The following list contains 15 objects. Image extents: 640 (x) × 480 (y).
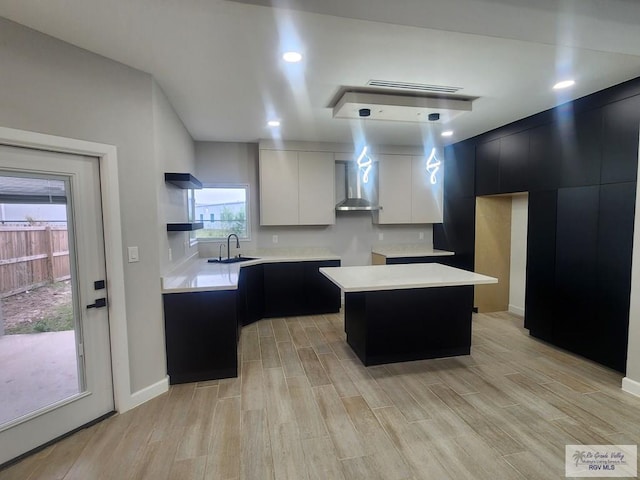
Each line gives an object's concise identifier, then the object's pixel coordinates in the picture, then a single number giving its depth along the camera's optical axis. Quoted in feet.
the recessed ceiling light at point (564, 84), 8.96
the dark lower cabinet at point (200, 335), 8.99
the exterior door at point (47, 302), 6.41
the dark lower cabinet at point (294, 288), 14.93
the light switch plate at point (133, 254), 8.02
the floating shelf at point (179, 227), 9.73
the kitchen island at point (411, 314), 9.89
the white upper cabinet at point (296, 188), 15.51
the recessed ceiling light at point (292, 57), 7.29
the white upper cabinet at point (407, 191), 16.85
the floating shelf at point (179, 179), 9.52
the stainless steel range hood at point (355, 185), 16.92
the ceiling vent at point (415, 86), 9.04
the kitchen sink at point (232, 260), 14.02
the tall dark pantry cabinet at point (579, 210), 9.14
